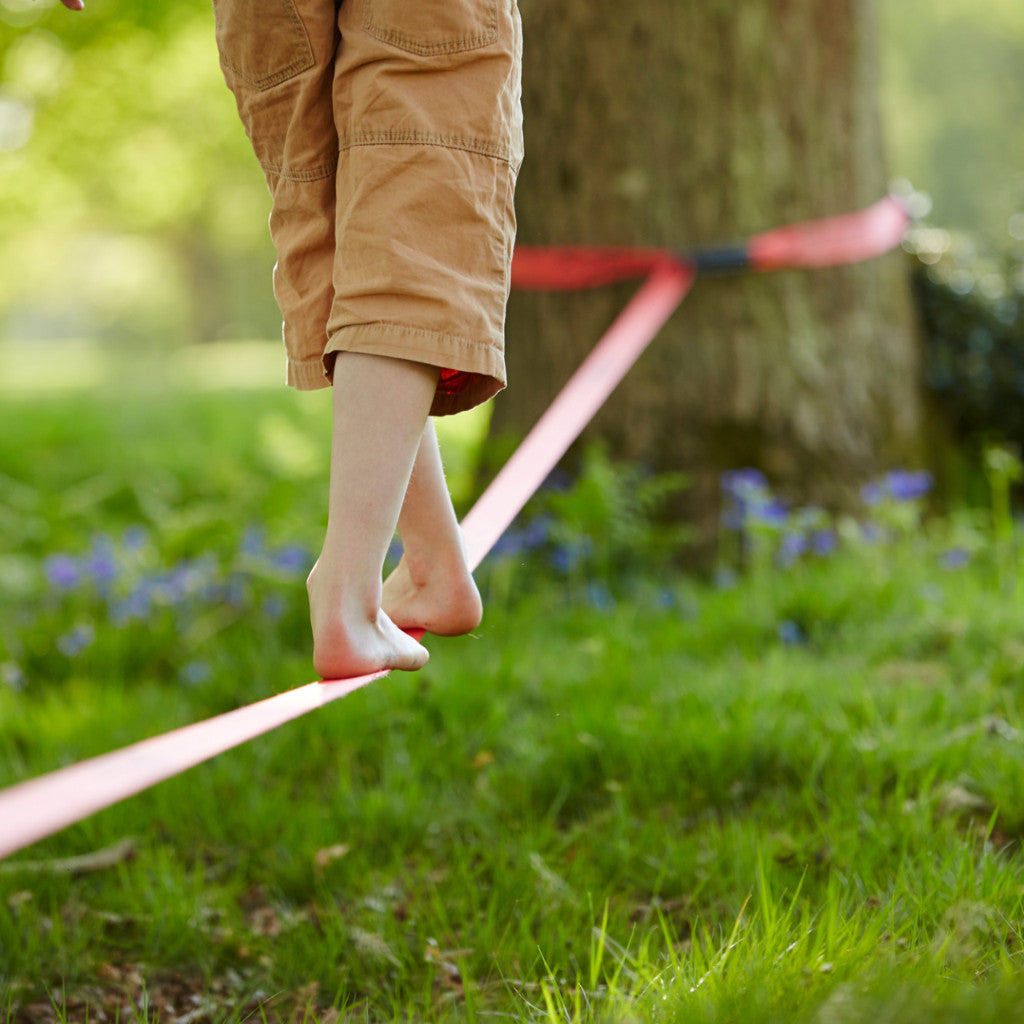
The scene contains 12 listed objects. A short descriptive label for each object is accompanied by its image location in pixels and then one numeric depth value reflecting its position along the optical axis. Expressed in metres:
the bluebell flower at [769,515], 6.30
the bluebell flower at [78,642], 6.20
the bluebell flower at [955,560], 6.42
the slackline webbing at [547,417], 1.97
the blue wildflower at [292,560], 6.58
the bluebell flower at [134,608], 6.44
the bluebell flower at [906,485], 6.62
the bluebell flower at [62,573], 6.66
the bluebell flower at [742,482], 6.33
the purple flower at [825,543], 6.52
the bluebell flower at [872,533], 6.65
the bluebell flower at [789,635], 5.66
